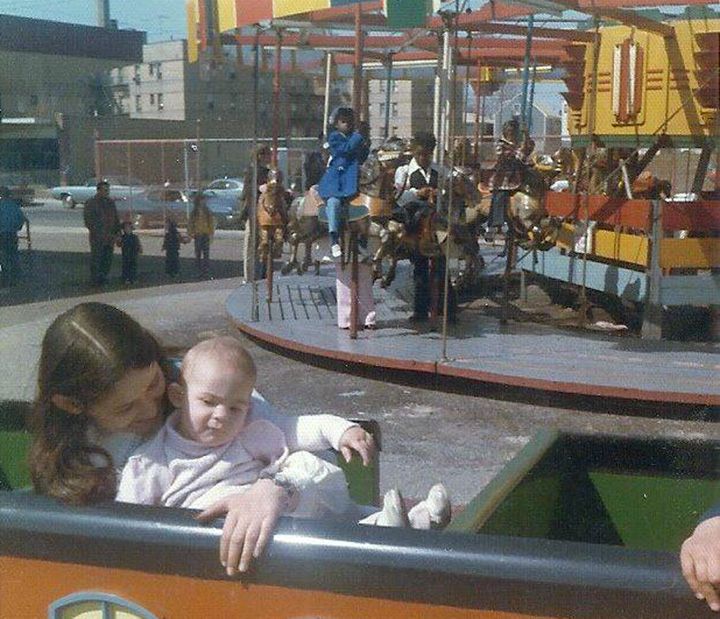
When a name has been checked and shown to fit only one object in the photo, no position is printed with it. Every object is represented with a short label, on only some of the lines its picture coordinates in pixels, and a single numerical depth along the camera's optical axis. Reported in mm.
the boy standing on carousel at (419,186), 7137
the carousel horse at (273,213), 8523
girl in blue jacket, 6613
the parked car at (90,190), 17516
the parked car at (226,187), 21305
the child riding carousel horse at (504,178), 7723
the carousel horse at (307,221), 7812
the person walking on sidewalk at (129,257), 12707
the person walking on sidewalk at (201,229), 13664
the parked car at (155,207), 18391
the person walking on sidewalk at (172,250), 13547
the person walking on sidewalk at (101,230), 12266
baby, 1845
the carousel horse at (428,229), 7121
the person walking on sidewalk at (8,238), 12664
